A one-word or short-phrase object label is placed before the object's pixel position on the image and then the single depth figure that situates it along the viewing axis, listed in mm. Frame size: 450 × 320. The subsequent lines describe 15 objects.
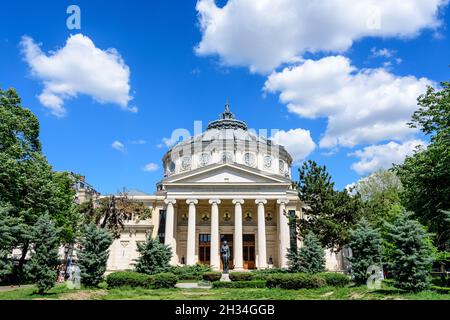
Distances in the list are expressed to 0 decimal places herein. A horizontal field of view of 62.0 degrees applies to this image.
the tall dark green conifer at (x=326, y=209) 31641
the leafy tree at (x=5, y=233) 20906
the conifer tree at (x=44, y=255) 18172
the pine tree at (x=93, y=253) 21672
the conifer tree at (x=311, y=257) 25844
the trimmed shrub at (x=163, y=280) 22703
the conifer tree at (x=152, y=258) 24953
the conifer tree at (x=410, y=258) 15771
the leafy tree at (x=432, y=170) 23875
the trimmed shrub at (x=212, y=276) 30938
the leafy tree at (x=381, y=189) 36966
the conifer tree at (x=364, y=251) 21406
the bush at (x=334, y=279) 23328
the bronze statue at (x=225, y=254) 28064
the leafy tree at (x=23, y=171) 27275
